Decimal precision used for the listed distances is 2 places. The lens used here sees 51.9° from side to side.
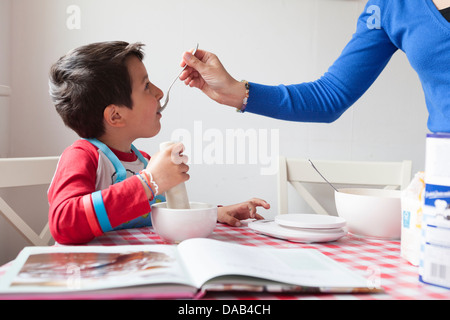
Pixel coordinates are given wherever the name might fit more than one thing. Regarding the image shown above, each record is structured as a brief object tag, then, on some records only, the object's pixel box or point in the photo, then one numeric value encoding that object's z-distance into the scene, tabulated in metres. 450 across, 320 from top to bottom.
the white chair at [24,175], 1.27
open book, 0.51
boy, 0.89
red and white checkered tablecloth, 0.55
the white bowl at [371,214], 0.89
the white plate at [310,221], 0.87
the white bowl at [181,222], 0.81
